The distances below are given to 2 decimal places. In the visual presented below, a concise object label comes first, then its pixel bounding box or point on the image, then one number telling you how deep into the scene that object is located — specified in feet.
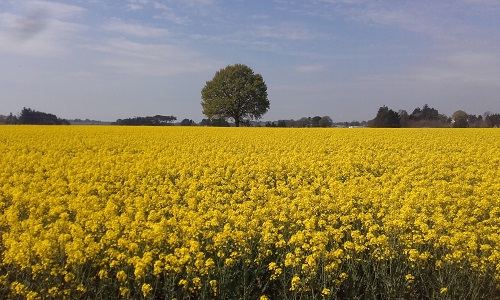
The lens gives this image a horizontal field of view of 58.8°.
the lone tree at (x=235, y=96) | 199.11
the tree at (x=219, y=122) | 197.51
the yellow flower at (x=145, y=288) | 14.42
